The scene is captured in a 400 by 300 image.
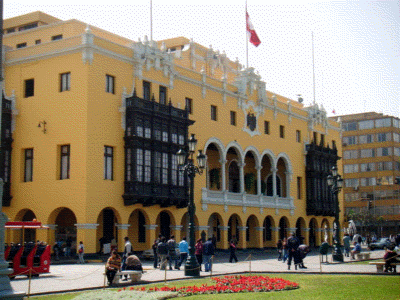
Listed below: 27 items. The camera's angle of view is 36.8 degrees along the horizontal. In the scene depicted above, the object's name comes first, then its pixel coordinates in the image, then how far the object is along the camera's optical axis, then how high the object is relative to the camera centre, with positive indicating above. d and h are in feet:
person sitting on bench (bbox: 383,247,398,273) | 78.59 -5.88
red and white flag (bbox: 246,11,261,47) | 154.30 +45.94
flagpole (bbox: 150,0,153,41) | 124.36 +41.05
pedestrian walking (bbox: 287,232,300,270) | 93.15 -5.08
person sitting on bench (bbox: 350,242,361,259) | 117.12 -7.11
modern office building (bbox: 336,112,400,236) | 296.92 +23.16
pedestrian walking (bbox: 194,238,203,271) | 91.35 -5.44
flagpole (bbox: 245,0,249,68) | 156.72 +42.85
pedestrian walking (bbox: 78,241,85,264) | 104.32 -6.42
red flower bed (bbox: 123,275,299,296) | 59.11 -7.30
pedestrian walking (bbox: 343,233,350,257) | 125.08 -6.25
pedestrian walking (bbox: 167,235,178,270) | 93.56 -5.43
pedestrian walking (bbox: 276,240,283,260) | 127.28 -6.49
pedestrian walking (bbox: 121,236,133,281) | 87.56 -5.05
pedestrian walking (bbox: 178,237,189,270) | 95.55 -5.21
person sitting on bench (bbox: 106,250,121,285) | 68.28 -5.68
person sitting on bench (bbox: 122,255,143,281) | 73.82 -5.92
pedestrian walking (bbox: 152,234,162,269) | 95.27 -6.12
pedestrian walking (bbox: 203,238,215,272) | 90.24 -5.56
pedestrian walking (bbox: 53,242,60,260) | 109.50 -6.31
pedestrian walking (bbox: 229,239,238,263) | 110.22 -6.22
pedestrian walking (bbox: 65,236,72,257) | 116.06 -5.94
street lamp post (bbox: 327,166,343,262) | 107.76 +1.46
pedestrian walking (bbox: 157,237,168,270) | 90.02 -5.16
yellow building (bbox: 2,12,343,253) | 113.91 +16.81
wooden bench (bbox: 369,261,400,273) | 79.69 -6.93
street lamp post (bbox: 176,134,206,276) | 79.51 +1.91
